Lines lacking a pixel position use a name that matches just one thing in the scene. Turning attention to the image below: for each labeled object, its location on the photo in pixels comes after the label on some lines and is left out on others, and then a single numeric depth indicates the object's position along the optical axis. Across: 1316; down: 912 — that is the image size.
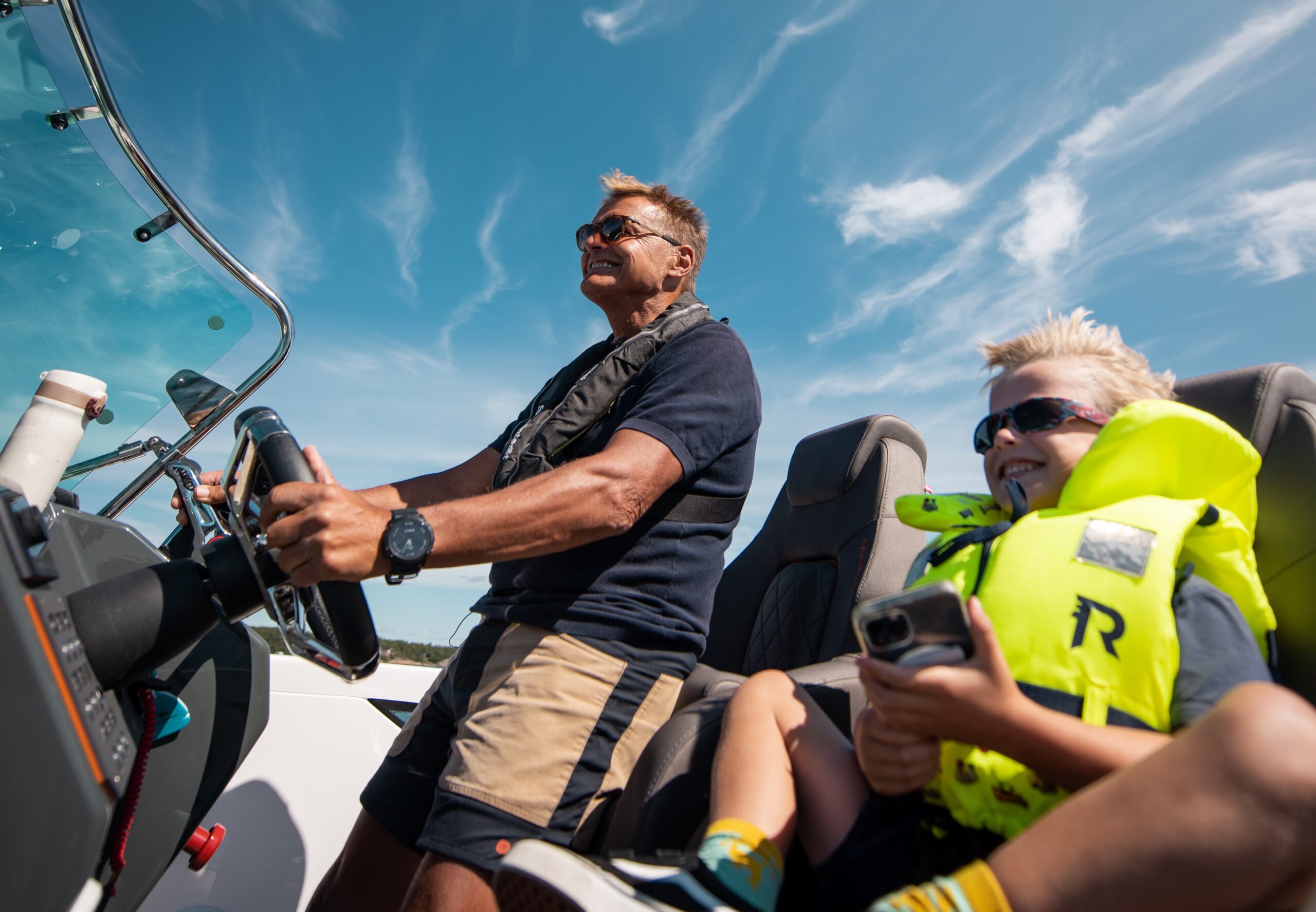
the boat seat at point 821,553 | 2.28
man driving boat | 1.12
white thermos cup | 1.10
